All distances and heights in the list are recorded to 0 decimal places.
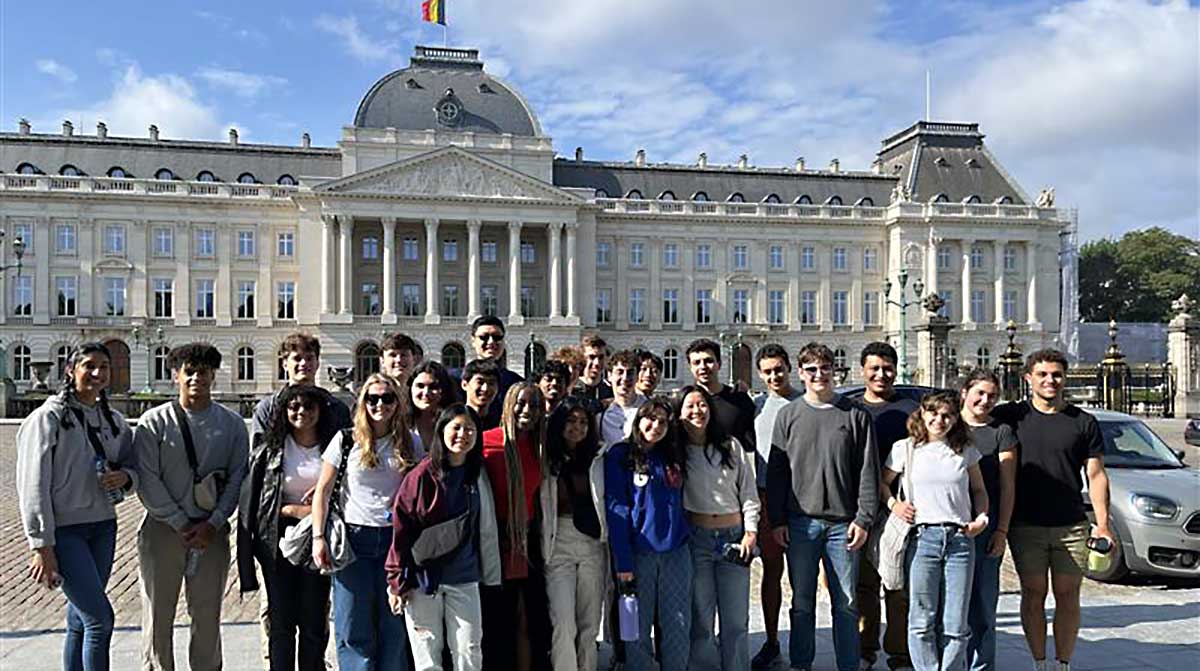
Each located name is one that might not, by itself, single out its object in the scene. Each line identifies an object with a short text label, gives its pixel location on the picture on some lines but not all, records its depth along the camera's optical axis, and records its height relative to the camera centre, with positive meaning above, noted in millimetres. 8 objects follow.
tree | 80875 +5731
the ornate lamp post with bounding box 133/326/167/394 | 55531 -147
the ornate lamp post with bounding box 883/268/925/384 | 33544 -907
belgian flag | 59375 +21827
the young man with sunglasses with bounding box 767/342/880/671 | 6332 -1138
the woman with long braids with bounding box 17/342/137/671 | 5285 -932
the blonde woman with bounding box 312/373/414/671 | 5410 -1009
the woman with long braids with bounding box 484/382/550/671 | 5594 -1282
